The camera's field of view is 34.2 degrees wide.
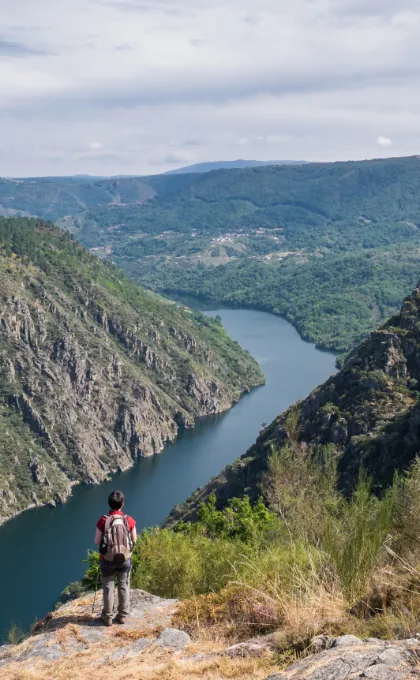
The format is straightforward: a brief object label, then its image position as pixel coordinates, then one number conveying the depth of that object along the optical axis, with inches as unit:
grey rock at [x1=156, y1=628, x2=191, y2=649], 405.4
